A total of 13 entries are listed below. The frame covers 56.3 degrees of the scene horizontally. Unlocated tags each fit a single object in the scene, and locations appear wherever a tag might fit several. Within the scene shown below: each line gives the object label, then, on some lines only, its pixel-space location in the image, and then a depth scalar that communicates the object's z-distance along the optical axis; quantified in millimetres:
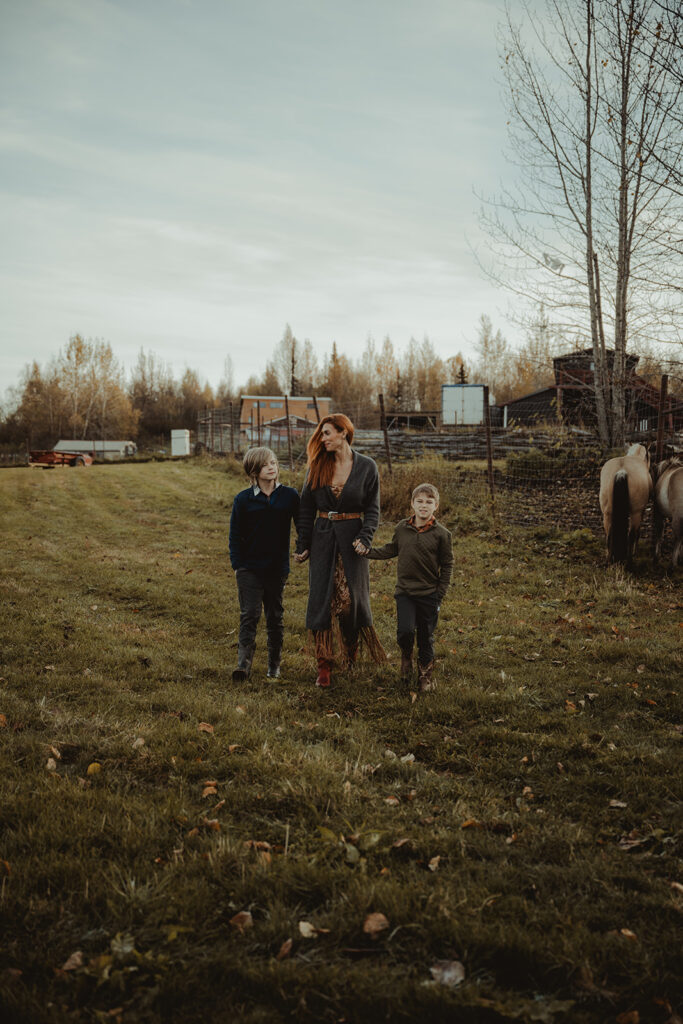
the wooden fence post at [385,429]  14125
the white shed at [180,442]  41934
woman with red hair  5223
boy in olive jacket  5047
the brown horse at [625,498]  9047
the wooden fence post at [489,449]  11828
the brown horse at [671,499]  8672
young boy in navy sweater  5414
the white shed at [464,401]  46719
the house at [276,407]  54156
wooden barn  11962
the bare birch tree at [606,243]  13906
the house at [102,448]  51909
